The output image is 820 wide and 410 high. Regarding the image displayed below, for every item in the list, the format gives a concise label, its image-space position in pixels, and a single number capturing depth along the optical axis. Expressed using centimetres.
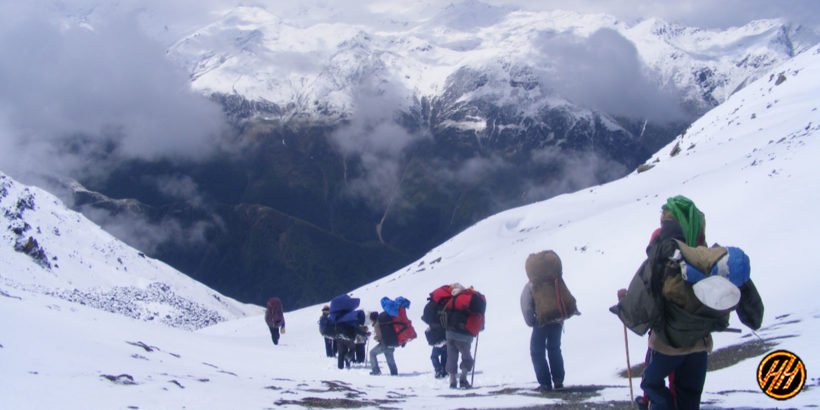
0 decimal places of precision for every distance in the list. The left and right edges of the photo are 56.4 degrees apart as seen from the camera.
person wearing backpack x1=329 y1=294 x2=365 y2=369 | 2016
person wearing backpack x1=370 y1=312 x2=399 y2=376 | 1875
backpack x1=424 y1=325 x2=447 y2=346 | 1715
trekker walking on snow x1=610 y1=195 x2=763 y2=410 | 709
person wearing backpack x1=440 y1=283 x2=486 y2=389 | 1488
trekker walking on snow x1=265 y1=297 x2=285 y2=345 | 3022
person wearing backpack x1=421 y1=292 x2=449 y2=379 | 1652
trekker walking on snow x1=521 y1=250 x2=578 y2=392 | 1259
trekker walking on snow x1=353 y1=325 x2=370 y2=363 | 2095
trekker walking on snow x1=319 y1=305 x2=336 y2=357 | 2291
